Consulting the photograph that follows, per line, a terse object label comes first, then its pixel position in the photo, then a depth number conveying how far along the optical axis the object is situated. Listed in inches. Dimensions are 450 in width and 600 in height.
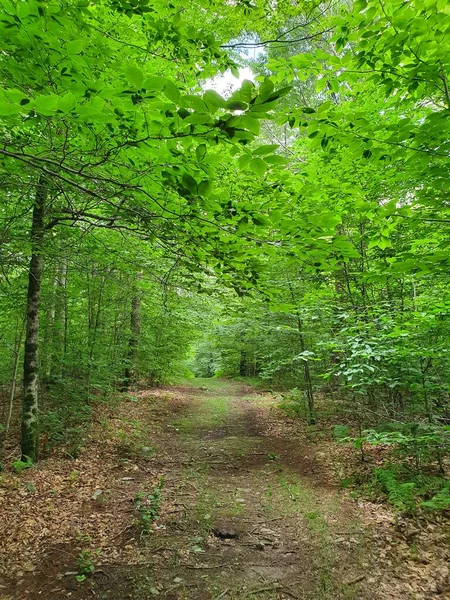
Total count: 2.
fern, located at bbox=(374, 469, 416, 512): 187.8
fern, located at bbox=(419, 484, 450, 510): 168.3
